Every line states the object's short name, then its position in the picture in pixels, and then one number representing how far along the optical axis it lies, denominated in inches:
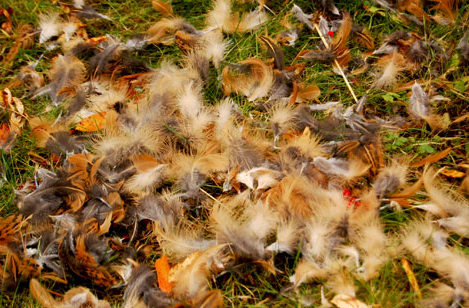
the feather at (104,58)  106.7
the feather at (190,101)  93.2
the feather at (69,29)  118.4
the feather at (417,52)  100.8
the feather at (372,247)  74.0
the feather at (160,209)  83.2
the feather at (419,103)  92.9
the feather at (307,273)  74.7
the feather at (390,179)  80.4
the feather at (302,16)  110.3
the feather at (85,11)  121.0
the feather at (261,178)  83.6
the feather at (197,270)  73.9
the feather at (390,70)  99.3
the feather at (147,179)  85.9
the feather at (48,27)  118.6
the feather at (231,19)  111.0
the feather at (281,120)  90.3
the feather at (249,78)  98.5
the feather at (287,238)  76.9
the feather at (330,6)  110.8
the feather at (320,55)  103.6
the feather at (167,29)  112.3
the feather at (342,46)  103.1
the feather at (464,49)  98.1
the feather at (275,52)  100.1
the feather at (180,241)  78.7
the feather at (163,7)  116.4
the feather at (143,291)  74.1
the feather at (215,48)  105.7
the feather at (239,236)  76.2
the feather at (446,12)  102.7
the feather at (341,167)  81.1
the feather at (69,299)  75.4
